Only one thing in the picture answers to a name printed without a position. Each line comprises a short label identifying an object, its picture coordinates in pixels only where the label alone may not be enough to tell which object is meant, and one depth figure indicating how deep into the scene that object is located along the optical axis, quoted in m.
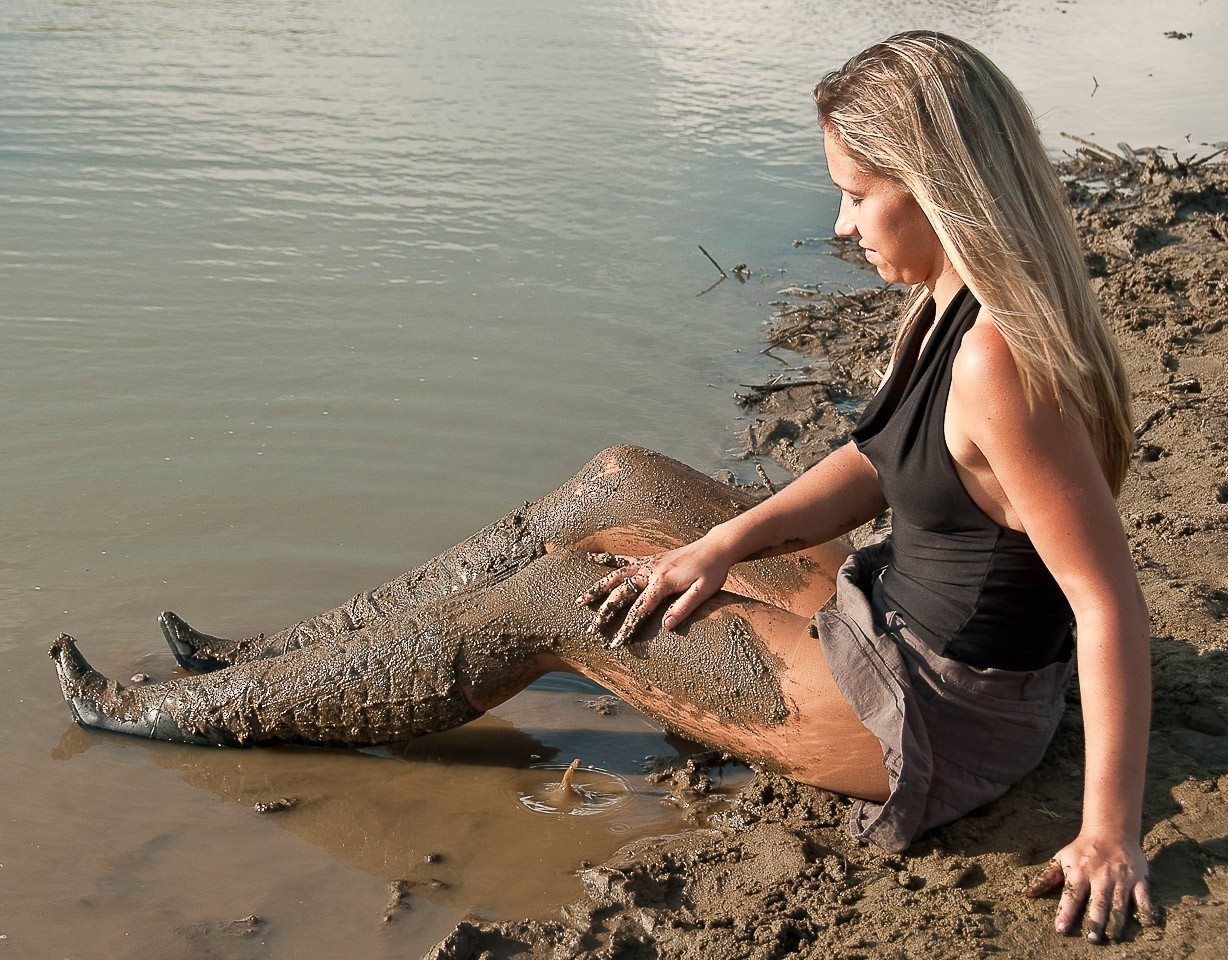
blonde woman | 2.22
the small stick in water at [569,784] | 3.28
